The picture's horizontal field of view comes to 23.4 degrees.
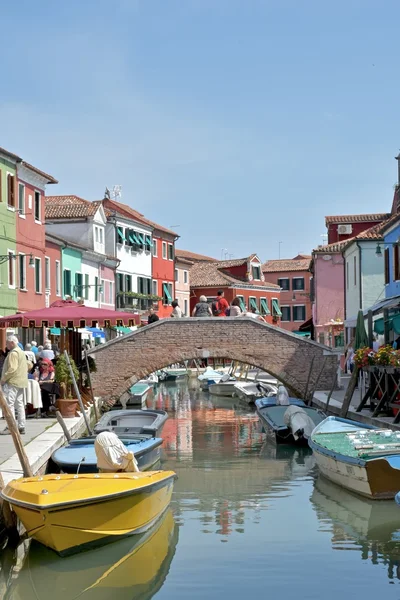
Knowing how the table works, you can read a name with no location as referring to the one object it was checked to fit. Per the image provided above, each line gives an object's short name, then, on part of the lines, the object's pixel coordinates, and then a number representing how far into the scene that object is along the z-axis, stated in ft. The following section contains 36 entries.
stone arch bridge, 85.71
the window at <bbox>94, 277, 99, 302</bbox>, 136.56
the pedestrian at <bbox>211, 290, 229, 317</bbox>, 91.97
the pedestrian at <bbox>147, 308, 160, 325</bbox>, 91.32
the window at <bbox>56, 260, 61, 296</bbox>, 114.52
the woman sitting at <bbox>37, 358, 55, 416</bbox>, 64.71
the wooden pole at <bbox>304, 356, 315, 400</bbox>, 85.35
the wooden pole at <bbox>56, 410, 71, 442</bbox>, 48.34
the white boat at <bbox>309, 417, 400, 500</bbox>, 41.91
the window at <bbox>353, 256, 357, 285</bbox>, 114.42
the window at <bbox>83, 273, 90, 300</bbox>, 129.53
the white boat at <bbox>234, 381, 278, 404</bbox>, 107.54
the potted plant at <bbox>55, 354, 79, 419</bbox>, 63.00
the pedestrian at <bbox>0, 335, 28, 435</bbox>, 47.60
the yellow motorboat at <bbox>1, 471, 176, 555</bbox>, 31.68
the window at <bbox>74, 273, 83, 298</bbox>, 124.47
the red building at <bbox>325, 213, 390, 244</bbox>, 145.00
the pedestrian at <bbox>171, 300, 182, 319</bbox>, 90.68
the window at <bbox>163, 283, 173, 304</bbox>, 177.61
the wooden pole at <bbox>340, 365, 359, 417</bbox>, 64.49
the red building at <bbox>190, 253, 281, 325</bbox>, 208.03
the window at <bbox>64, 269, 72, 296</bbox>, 118.56
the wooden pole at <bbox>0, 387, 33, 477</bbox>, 35.76
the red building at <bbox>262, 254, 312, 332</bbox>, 235.40
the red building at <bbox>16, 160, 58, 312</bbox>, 95.39
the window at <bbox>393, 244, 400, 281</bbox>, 85.46
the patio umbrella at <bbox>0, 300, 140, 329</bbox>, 65.36
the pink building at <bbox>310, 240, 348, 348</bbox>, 139.03
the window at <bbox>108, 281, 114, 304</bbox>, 148.04
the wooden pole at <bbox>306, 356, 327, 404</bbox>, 84.94
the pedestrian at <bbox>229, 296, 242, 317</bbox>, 91.56
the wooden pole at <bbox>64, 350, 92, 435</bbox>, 59.06
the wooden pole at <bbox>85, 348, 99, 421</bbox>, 71.89
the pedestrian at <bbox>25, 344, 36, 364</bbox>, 70.50
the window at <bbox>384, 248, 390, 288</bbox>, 92.35
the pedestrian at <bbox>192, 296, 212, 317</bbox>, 89.30
